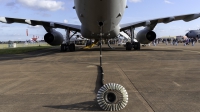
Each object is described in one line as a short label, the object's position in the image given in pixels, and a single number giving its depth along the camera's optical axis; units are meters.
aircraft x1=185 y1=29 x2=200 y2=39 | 64.88
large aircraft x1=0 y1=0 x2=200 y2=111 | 4.34
